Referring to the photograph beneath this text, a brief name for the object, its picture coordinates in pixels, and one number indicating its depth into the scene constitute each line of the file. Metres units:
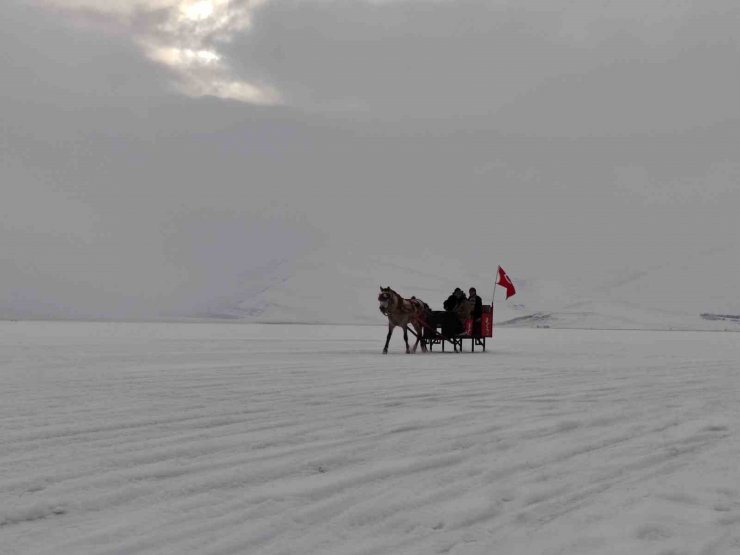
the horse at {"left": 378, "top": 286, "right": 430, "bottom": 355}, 18.64
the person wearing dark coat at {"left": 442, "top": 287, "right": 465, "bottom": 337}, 20.45
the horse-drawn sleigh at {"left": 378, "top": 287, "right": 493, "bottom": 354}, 19.61
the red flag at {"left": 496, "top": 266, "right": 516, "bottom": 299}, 23.33
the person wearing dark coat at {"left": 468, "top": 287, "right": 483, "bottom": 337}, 20.36
